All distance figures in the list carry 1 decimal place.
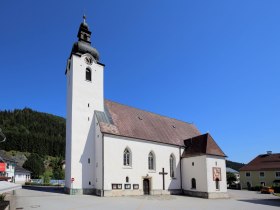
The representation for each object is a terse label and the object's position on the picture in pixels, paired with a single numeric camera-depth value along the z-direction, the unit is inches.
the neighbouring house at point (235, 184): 2213.1
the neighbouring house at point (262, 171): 1966.0
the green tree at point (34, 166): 2721.5
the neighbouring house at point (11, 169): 1642.8
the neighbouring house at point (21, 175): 2192.2
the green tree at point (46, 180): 1982.8
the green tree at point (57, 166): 2647.6
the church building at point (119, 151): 1098.1
